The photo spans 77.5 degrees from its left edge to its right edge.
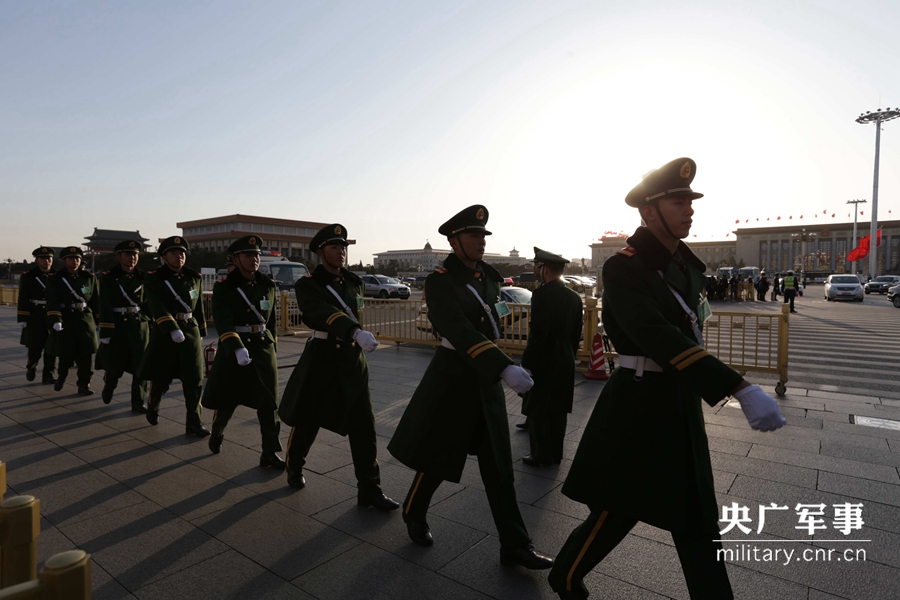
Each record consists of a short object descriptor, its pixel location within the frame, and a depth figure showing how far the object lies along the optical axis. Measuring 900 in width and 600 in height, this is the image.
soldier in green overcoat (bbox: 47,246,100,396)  7.06
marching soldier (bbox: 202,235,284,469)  4.34
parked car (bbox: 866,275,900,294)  37.44
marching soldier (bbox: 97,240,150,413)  6.15
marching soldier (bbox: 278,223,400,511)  3.57
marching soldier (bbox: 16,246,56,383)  7.75
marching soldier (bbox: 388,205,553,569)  2.80
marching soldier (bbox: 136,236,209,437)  5.17
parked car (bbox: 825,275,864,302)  27.47
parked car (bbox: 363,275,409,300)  32.22
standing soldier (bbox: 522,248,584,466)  4.39
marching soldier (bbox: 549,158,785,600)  2.01
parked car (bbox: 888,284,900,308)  23.75
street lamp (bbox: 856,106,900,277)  51.81
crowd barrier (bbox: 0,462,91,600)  1.03
